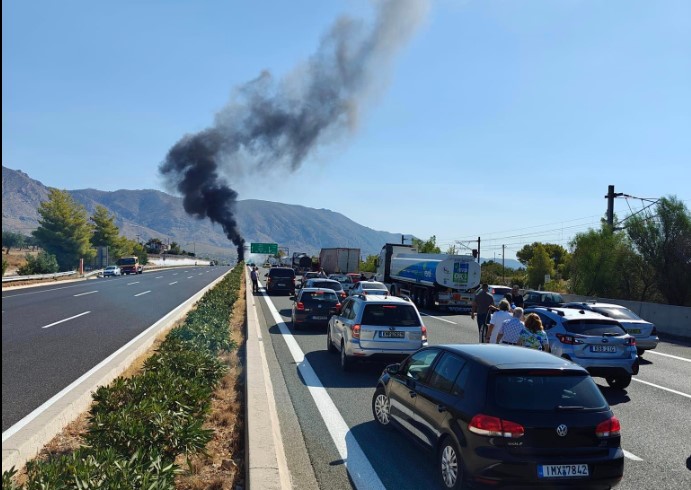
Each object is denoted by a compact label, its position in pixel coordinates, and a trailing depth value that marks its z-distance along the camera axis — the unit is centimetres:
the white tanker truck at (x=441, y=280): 3103
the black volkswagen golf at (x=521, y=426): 540
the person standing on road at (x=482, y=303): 1683
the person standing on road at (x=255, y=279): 3997
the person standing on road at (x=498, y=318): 1177
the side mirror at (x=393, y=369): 787
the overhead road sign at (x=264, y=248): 11056
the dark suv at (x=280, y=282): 3853
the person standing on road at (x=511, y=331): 1091
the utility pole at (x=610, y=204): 3321
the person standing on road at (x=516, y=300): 2638
